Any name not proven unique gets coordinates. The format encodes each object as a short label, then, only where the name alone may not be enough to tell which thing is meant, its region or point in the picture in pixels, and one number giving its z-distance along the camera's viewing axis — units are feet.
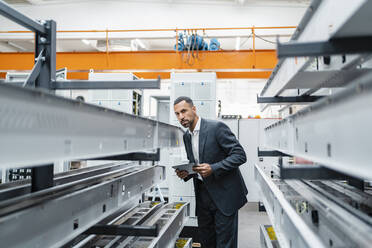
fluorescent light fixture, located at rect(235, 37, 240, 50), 28.25
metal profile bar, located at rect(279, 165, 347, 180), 3.29
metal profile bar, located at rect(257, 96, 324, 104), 7.78
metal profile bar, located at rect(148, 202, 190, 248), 7.04
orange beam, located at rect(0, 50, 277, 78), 15.53
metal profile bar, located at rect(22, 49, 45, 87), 5.51
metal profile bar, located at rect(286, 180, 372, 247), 3.47
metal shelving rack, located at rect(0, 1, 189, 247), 2.49
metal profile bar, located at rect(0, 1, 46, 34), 4.78
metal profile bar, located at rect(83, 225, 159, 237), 5.79
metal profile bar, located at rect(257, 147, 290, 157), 9.35
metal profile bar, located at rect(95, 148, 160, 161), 7.77
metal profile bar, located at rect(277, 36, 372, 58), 3.12
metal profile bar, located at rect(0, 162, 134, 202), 5.00
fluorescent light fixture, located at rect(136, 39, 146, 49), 29.63
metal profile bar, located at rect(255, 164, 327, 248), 3.47
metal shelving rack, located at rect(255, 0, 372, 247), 2.32
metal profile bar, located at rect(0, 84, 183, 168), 2.36
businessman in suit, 8.45
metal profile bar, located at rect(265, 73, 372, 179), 2.12
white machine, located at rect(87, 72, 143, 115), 16.17
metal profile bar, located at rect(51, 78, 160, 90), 4.90
